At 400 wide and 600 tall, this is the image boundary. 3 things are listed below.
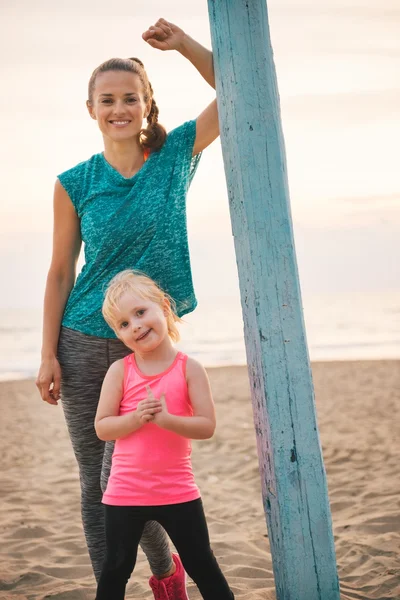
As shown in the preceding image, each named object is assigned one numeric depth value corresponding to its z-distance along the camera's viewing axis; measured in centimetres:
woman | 255
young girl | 231
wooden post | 232
